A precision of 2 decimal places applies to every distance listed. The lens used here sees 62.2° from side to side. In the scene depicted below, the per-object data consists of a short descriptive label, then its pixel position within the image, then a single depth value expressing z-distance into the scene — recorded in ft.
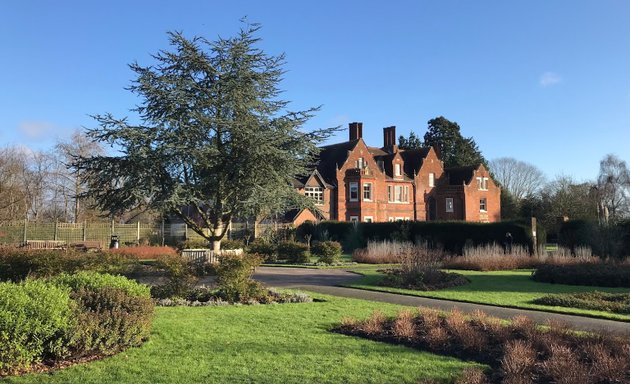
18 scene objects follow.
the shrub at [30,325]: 20.03
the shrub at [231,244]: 95.97
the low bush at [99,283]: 27.84
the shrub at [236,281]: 41.24
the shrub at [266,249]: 95.90
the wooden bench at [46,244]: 87.35
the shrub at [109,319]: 22.43
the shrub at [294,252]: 93.09
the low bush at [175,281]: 40.83
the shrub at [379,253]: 90.84
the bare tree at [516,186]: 277.23
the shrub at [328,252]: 89.71
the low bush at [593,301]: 40.96
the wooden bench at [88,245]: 90.08
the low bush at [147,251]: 89.13
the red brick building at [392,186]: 174.60
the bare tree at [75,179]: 160.04
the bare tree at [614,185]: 175.63
